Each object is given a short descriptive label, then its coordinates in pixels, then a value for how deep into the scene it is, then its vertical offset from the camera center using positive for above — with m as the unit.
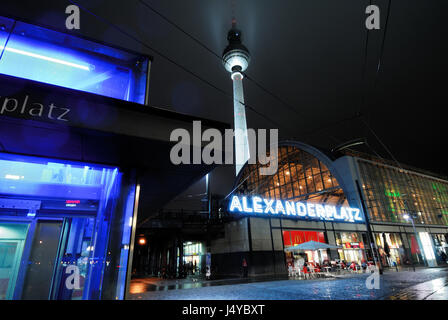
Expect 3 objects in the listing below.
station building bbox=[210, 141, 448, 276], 20.86 +3.52
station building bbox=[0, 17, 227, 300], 5.20 +2.53
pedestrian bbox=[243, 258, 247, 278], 18.91 -1.48
